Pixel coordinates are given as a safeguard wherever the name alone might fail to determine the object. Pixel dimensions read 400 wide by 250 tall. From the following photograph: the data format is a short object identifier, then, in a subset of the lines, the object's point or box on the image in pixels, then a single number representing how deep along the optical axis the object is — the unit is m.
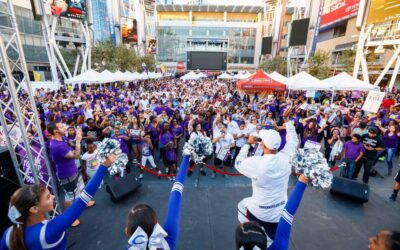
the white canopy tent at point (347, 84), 11.69
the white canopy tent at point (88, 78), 14.66
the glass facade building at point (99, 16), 138.49
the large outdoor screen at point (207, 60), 62.03
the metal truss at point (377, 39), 16.27
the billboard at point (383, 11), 15.02
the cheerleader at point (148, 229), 1.48
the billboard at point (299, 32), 32.44
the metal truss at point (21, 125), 3.32
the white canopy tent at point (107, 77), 15.81
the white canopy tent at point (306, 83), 12.19
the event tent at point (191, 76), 25.27
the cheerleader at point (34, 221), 1.83
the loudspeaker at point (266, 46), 46.53
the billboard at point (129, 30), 36.90
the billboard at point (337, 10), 37.79
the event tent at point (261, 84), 13.37
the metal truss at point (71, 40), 22.17
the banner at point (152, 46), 43.00
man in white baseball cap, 2.48
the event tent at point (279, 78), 15.13
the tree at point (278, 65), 38.44
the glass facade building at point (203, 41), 67.56
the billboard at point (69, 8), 22.67
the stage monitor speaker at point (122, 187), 5.37
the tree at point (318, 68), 24.75
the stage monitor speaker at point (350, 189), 5.35
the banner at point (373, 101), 9.22
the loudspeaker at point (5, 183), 3.42
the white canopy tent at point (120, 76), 18.14
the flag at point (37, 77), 21.08
